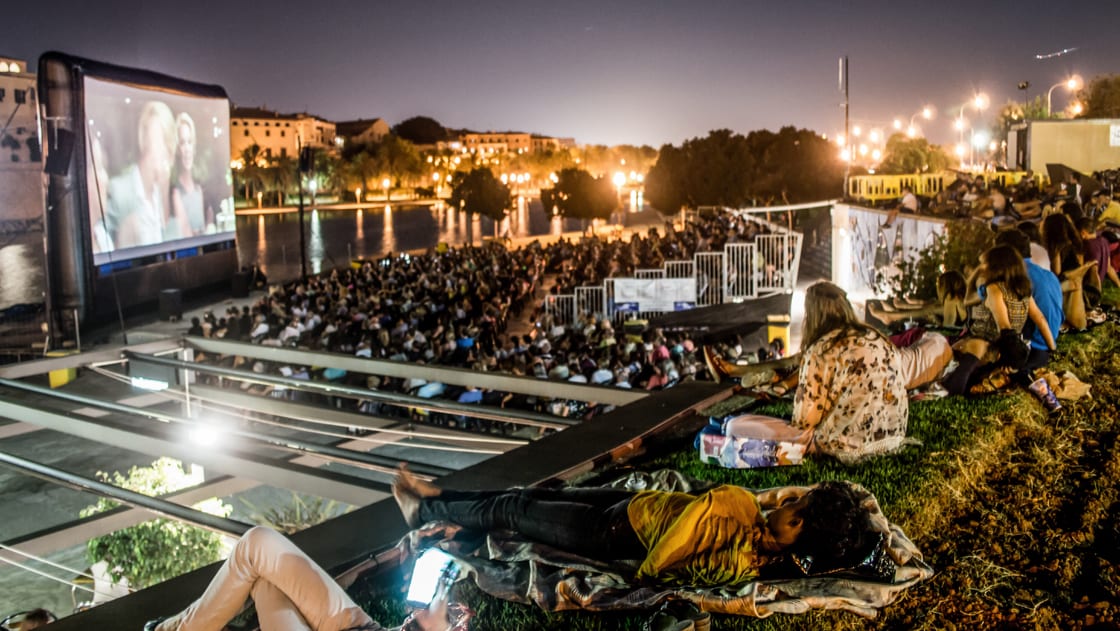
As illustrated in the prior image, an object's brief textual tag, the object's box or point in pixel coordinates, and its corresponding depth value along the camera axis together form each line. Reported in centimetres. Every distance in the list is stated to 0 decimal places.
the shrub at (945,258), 979
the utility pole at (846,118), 2466
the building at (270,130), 12912
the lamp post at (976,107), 2970
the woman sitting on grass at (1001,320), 577
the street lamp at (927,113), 3466
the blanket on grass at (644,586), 304
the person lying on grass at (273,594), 299
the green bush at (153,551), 697
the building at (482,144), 18738
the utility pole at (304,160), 2412
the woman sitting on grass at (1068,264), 755
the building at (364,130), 15275
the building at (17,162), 4428
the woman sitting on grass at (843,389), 438
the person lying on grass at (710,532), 316
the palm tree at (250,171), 10138
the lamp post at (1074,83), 3179
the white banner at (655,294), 1716
